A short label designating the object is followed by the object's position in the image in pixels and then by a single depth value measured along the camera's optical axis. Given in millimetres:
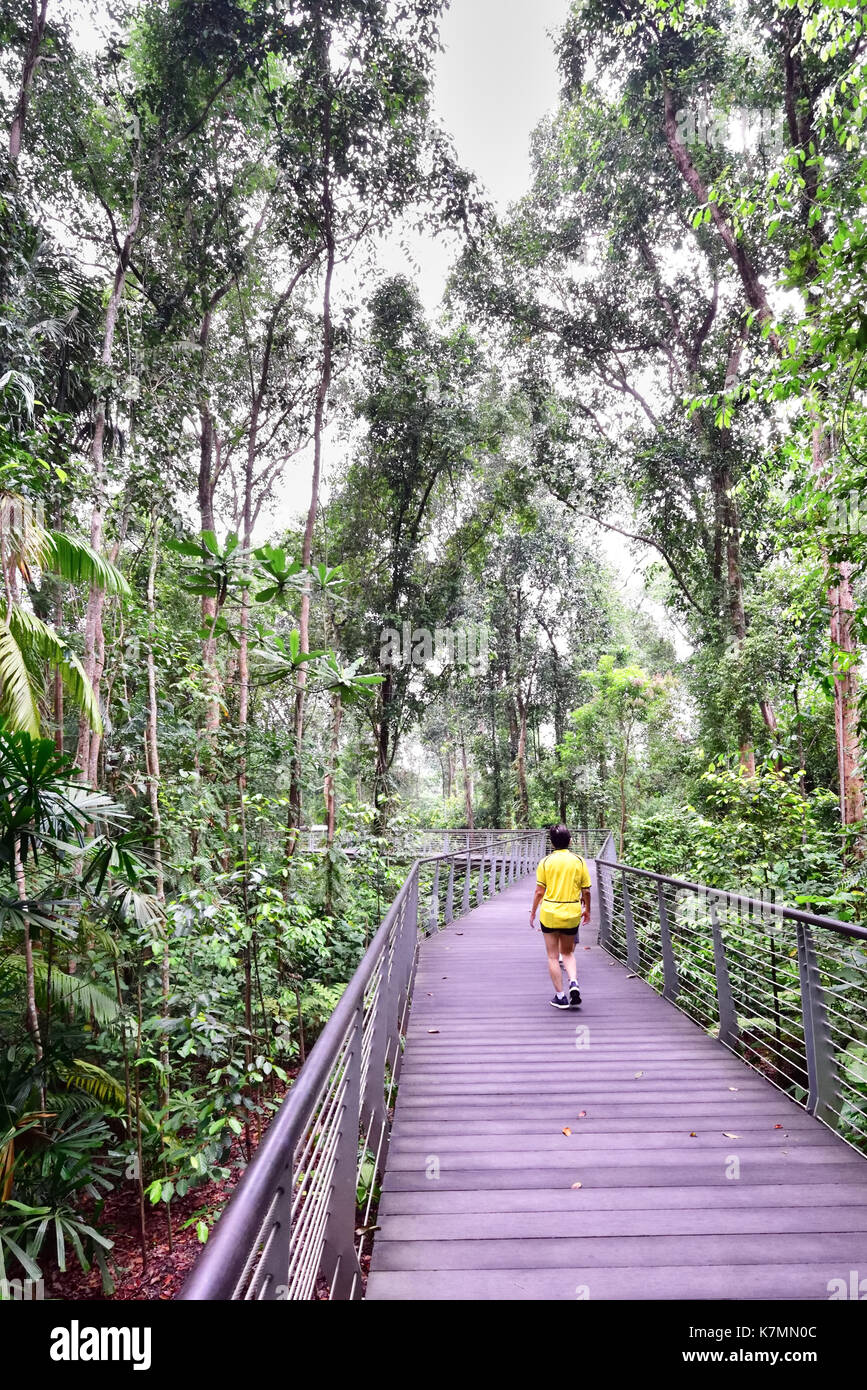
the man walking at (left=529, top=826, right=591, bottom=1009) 5000
